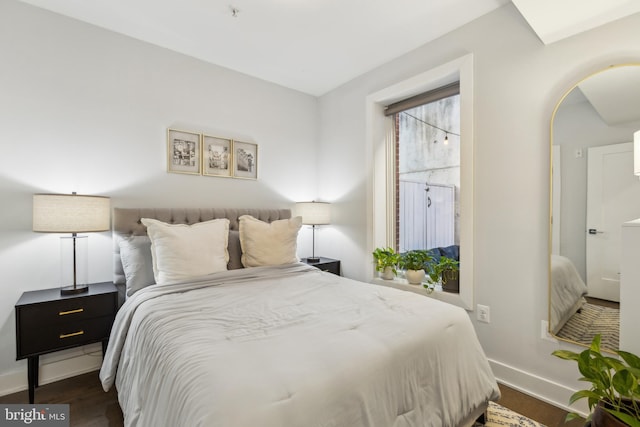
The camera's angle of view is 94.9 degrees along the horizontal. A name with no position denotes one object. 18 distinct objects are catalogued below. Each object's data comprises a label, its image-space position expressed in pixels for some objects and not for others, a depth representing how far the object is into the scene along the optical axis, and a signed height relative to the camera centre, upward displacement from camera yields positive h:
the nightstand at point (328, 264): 3.23 -0.60
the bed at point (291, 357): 0.93 -0.56
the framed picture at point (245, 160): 3.15 +0.56
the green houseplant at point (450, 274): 2.52 -0.55
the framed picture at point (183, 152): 2.75 +0.57
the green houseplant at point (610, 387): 0.95 -0.59
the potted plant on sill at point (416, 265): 2.77 -0.52
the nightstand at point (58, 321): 1.81 -0.73
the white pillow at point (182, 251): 2.07 -0.30
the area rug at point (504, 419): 1.72 -1.25
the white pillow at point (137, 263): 2.10 -0.39
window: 3.36 +0.41
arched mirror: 1.69 +0.07
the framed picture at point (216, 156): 2.96 +0.56
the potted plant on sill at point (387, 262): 2.96 -0.53
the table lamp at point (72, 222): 1.92 -0.08
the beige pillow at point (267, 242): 2.54 -0.28
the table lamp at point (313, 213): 3.36 -0.03
